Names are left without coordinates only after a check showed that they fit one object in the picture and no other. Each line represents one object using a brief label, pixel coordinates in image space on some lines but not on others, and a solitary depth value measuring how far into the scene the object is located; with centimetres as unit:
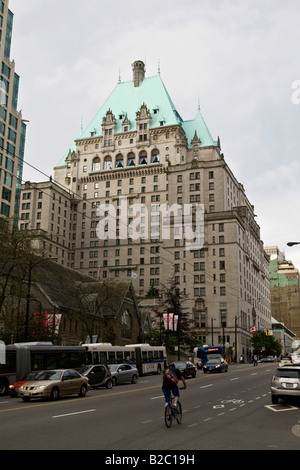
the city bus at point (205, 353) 5723
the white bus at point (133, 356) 3778
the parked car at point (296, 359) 5728
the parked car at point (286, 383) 1852
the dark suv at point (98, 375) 3036
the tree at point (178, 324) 6867
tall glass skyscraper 8494
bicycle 1326
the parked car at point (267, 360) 9625
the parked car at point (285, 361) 5882
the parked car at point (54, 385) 2170
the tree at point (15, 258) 3444
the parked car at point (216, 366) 4803
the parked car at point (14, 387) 2472
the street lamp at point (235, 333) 9812
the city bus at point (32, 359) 2812
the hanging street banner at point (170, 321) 5672
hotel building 10938
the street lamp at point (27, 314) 3518
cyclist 1351
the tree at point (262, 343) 11050
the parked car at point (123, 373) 3363
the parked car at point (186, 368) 3875
